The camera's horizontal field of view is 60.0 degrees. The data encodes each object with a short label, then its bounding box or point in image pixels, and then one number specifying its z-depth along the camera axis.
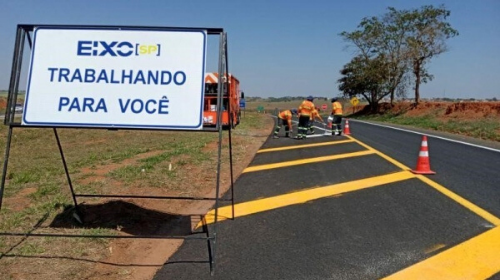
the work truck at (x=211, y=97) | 15.54
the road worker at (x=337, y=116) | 17.45
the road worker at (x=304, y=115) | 16.00
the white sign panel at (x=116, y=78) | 4.17
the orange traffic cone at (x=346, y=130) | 18.32
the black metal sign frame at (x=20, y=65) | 4.05
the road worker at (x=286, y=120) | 17.20
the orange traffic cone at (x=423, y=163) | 8.44
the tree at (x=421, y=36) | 41.81
